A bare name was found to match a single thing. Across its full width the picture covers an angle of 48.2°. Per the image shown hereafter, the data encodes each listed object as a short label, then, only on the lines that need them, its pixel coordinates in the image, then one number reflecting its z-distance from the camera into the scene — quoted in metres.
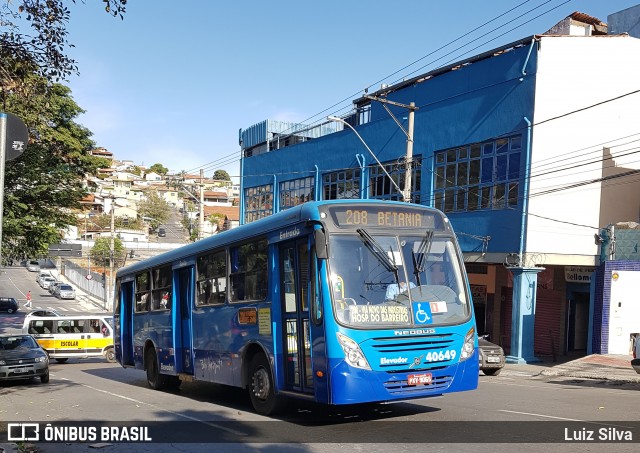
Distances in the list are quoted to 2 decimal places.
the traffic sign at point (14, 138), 7.73
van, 28.52
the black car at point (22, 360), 18.59
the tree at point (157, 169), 195.00
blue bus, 8.99
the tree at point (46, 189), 25.59
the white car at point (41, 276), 78.19
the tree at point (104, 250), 73.56
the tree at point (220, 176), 193.50
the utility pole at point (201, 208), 35.51
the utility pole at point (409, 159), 22.09
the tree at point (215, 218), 97.91
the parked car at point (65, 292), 67.44
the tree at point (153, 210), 119.06
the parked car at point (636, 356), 16.20
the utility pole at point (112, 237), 51.06
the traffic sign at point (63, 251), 34.50
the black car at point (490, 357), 20.81
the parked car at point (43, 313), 31.54
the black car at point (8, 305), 57.66
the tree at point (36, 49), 11.00
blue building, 25.47
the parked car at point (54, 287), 69.44
